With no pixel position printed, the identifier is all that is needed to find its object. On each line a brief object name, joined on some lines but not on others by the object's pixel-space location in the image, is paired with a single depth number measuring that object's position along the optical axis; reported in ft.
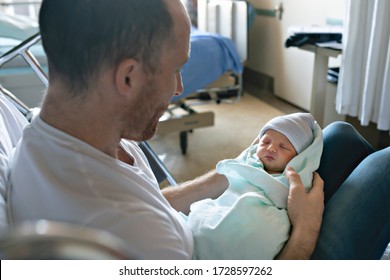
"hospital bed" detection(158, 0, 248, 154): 8.21
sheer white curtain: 6.54
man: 2.17
